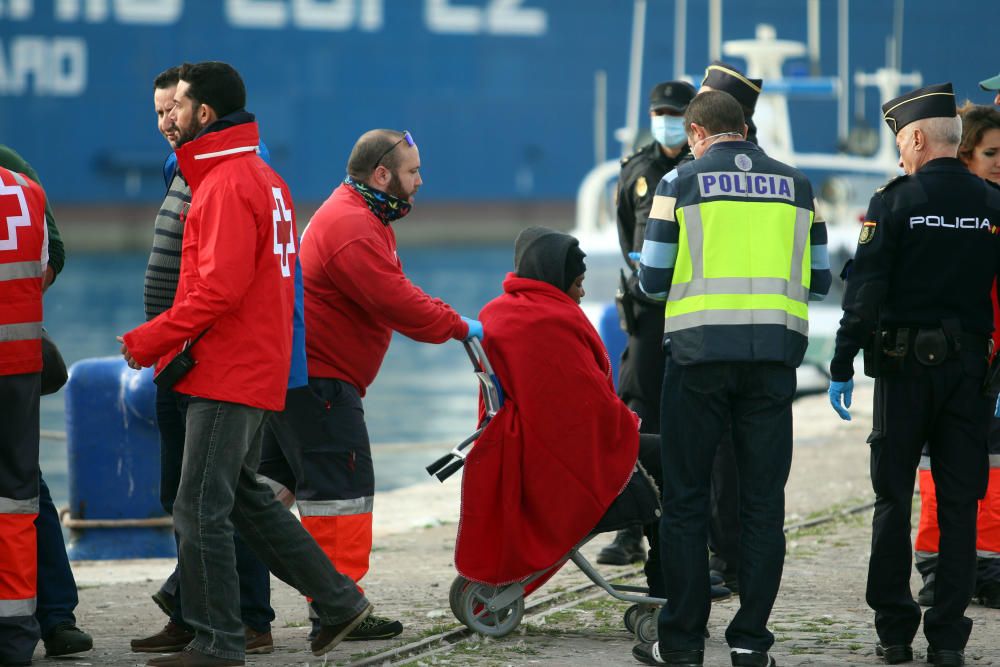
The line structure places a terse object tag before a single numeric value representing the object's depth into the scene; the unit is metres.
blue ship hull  92.69
